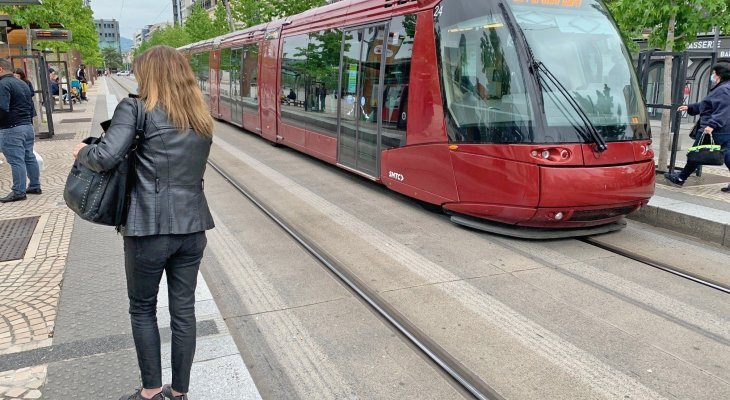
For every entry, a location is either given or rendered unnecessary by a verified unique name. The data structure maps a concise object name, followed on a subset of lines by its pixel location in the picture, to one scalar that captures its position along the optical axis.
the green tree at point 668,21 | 8.92
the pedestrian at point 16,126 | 7.78
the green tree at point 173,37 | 69.28
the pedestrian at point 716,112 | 7.88
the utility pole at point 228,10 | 31.67
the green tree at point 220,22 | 44.69
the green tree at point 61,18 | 15.33
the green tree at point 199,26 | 48.55
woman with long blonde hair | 2.63
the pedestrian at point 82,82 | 34.45
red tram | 5.83
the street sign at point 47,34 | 17.86
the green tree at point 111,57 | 165.12
